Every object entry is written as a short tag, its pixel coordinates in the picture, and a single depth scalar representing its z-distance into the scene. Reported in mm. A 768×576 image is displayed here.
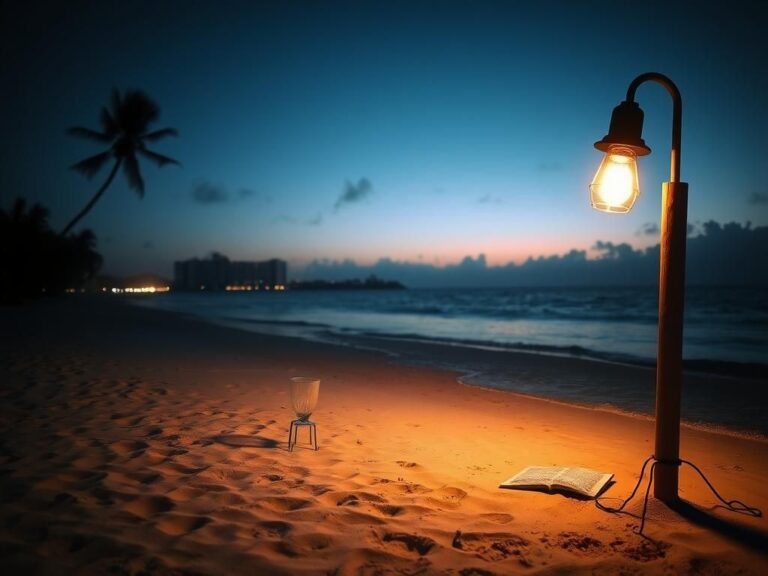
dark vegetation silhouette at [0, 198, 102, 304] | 31577
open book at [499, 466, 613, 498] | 3746
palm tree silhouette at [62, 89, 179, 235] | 28156
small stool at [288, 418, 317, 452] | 4758
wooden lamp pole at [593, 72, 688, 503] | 3258
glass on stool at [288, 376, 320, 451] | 4785
